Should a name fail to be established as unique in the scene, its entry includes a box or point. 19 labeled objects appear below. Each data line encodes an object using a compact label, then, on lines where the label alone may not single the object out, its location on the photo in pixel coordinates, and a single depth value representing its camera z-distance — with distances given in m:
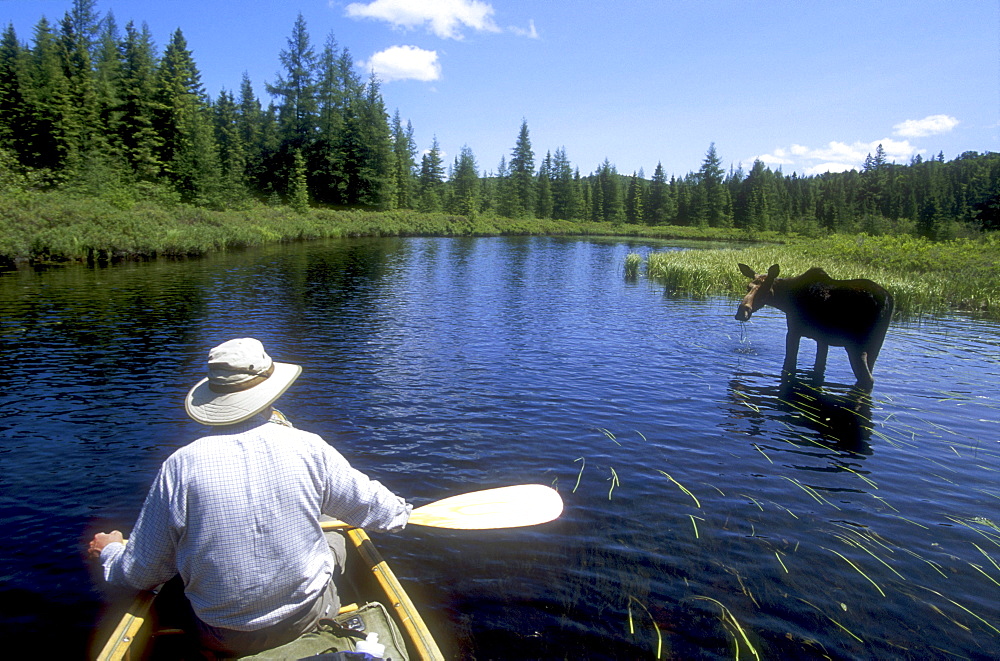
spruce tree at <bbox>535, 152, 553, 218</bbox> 113.44
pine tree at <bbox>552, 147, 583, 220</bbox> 116.19
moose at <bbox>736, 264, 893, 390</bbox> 10.55
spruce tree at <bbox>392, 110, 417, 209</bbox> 96.00
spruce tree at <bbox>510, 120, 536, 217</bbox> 110.00
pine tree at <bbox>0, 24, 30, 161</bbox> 53.22
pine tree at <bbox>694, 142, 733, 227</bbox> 113.50
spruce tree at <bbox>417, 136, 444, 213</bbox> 104.94
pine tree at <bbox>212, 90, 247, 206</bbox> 62.66
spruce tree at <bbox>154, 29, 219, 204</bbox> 56.56
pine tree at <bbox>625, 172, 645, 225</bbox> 120.94
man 2.97
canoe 3.35
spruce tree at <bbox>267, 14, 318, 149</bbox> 80.19
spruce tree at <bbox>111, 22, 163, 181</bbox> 54.12
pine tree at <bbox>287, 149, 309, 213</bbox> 64.04
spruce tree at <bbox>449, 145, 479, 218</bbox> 98.88
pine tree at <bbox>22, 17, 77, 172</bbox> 50.09
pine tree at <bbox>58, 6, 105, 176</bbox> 47.56
